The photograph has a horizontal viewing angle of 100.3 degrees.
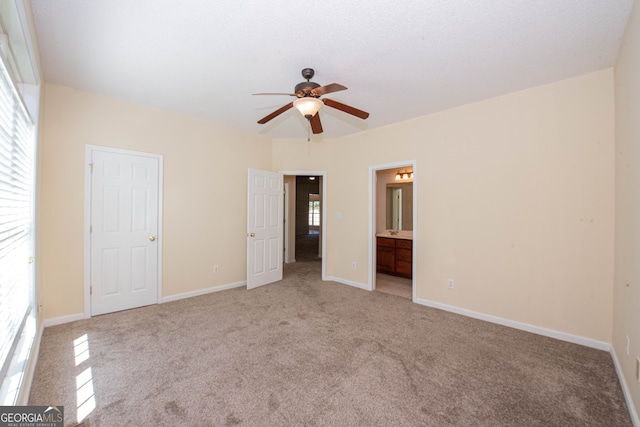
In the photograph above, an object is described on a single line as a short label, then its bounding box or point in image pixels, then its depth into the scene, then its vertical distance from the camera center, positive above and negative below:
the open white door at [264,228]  4.25 -0.23
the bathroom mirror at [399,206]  5.36 +0.17
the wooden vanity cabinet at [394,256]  4.74 -0.78
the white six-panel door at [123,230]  3.10 -0.21
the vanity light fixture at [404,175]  5.31 +0.80
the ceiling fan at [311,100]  2.26 +0.99
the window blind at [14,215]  1.42 -0.01
